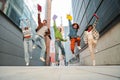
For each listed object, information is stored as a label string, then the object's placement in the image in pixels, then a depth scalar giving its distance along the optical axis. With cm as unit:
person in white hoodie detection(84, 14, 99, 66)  415
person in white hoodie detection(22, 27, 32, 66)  387
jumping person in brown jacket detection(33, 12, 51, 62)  400
